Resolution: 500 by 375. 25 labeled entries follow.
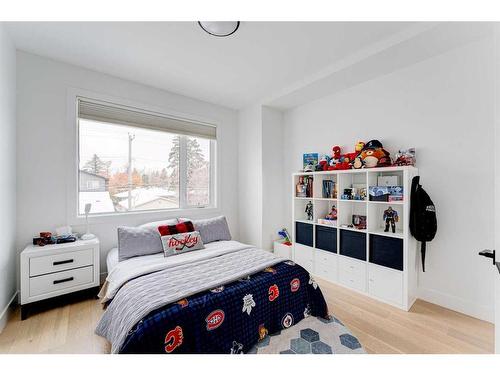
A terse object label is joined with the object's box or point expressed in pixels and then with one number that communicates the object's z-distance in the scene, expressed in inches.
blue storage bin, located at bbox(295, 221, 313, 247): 119.2
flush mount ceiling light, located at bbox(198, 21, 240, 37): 69.6
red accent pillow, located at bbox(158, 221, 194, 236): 99.5
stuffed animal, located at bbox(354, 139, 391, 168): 96.0
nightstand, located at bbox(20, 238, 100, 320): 78.4
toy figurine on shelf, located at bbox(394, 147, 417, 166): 91.4
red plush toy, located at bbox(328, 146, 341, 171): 113.4
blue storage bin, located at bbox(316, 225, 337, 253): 108.6
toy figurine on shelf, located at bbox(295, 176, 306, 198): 123.4
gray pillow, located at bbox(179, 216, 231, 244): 111.7
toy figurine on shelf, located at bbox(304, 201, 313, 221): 125.3
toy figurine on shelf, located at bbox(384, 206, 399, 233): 94.9
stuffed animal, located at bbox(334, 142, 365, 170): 105.8
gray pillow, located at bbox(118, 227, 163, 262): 90.8
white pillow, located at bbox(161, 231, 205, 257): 94.5
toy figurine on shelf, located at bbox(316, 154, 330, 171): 115.8
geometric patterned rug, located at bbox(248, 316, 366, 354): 63.8
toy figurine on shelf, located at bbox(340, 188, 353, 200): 105.3
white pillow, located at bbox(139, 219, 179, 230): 104.7
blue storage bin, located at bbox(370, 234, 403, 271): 87.1
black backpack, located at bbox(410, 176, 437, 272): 85.1
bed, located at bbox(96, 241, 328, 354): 52.4
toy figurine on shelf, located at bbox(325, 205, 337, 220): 114.1
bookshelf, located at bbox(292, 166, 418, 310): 87.2
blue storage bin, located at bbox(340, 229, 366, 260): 98.0
